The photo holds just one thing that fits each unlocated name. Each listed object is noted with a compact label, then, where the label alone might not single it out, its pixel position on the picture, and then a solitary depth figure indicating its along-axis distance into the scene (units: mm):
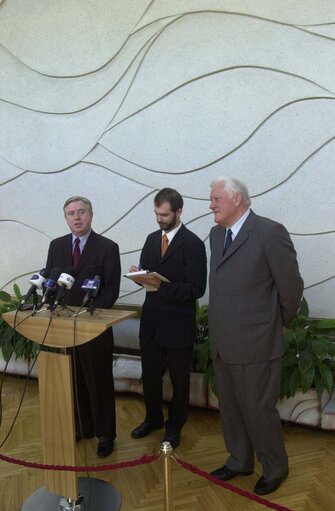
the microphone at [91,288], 2129
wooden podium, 2119
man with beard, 2896
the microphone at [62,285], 2057
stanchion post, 1823
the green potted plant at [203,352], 3598
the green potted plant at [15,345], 4316
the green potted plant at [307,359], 3273
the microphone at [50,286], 2145
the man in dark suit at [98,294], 2869
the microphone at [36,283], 2138
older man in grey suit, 2420
